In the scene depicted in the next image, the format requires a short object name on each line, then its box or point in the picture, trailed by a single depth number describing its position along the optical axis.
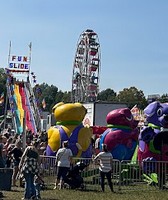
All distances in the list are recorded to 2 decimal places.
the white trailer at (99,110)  33.25
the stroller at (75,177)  15.65
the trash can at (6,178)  14.47
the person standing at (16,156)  15.94
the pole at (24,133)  18.16
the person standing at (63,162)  15.40
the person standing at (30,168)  12.71
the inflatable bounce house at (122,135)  19.92
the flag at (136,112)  42.01
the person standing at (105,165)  15.07
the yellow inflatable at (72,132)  19.17
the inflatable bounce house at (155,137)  17.39
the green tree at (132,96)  94.65
